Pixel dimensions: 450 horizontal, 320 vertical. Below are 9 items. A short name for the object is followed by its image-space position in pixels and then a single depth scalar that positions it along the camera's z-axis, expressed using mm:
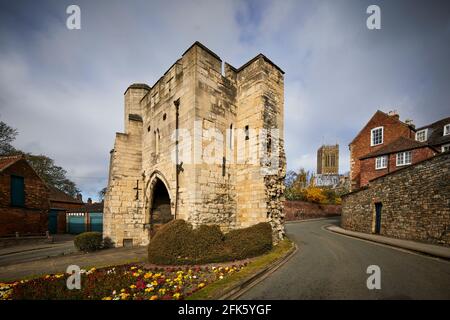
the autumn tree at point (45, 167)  24181
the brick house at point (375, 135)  22719
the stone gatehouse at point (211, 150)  9039
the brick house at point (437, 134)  19203
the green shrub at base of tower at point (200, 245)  7105
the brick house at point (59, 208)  25723
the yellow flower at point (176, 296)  4371
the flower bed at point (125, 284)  4691
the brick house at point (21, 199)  16703
